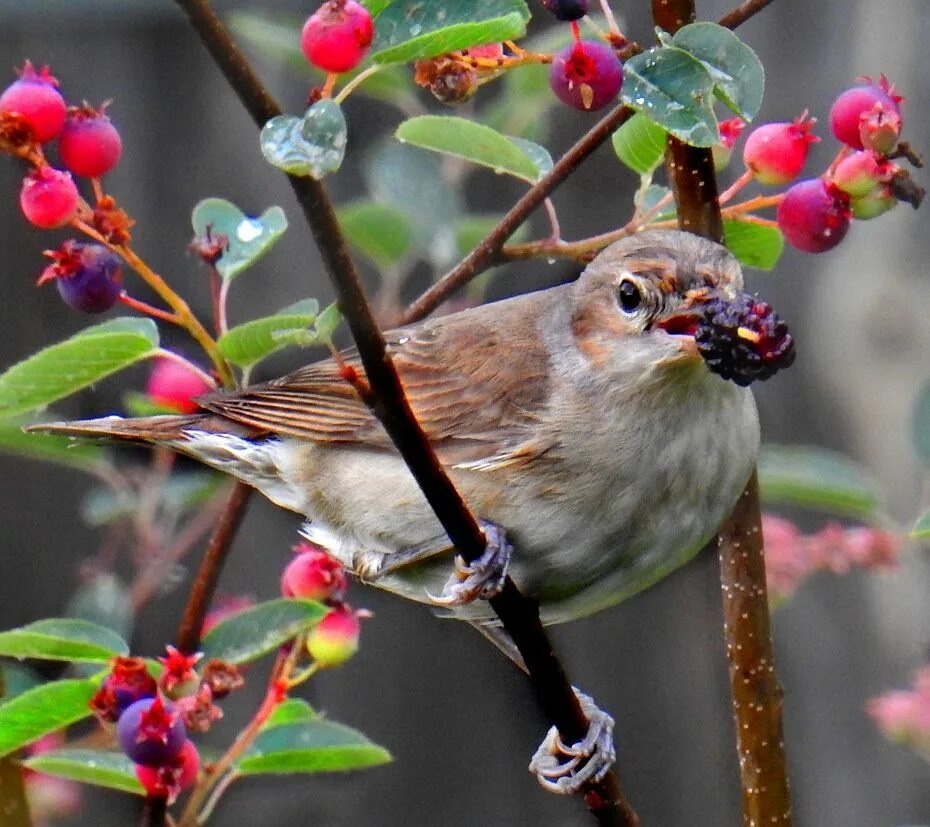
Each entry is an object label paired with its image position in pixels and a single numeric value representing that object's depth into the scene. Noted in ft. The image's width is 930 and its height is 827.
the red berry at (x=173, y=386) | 18.17
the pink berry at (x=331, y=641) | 15.70
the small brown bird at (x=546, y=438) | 17.65
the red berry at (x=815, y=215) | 14.97
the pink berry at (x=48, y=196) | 13.93
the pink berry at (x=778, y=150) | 15.66
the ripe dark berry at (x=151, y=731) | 13.29
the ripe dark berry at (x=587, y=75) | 14.14
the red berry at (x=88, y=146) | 14.96
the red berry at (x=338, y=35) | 11.76
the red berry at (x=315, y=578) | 16.63
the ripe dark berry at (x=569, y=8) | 13.70
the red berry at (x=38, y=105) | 13.73
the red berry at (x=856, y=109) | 14.78
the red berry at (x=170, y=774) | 13.96
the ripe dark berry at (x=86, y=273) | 14.87
